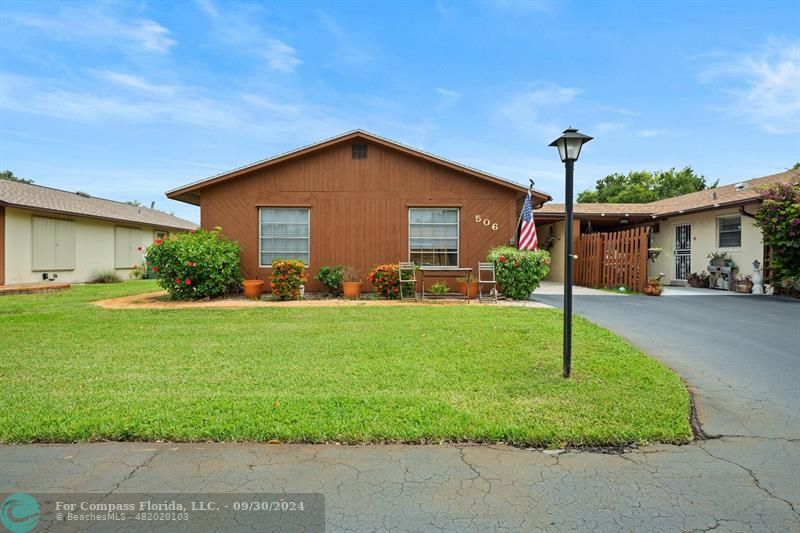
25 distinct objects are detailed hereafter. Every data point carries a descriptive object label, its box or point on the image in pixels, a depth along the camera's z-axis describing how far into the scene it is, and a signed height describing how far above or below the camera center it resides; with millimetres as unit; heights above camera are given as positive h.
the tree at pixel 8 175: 35438 +7238
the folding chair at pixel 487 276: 10659 -272
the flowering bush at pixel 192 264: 10398 +1
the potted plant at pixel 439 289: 11336 -611
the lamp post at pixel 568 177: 4371 +914
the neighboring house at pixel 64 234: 13789 +1103
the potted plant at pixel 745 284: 12734 -488
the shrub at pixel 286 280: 10789 -383
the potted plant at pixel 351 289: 11195 -617
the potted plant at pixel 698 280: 14703 -434
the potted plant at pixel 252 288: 11109 -606
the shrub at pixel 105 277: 17391 -549
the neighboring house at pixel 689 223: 13320 +1631
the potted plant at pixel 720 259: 13836 +275
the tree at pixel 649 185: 36938 +7183
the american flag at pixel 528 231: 11391 +922
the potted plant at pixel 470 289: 11297 -602
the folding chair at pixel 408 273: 11023 -196
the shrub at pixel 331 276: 11438 -296
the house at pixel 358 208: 11898 +1570
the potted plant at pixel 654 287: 11961 -557
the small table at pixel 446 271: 11690 -144
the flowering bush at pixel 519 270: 10938 -100
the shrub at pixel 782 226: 11289 +1120
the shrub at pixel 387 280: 11047 -373
